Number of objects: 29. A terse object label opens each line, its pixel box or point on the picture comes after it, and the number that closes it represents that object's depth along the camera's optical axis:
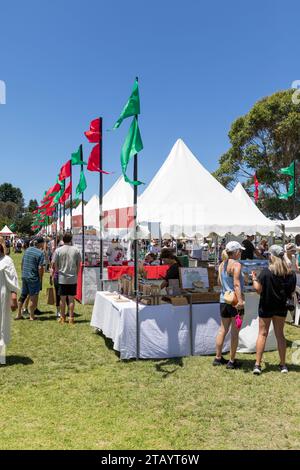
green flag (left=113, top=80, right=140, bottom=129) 5.99
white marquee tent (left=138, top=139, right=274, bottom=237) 7.58
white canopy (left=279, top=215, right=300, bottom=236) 13.93
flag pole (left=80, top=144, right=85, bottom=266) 11.29
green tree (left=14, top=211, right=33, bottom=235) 87.31
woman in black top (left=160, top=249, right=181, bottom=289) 6.40
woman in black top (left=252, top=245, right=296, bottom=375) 5.23
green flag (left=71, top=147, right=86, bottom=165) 13.26
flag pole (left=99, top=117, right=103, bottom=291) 9.85
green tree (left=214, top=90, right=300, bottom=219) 27.94
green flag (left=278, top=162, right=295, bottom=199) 18.55
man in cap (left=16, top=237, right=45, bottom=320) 8.23
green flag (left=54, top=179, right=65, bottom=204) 17.12
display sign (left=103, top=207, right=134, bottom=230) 8.97
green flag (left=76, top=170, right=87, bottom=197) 13.45
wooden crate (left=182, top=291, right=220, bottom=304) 6.04
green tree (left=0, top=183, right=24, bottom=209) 125.94
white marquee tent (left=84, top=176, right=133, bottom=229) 14.16
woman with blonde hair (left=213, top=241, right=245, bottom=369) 5.30
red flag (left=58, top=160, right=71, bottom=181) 14.77
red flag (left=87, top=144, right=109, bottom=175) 10.18
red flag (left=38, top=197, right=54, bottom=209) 21.84
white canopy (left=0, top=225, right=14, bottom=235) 47.38
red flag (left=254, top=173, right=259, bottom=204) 27.48
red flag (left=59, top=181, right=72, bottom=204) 15.04
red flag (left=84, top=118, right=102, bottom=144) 10.26
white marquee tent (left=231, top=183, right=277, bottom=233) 8.16
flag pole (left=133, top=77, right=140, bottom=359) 5.75
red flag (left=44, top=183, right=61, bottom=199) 18.77
